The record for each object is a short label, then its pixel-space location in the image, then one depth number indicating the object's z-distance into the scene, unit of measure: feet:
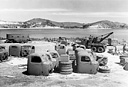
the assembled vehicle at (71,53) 69.44
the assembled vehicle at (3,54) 68.18
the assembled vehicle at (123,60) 68.23
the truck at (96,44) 103.19
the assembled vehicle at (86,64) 53.78
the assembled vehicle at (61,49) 75.76
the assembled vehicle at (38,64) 50.47
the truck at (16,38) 126.21
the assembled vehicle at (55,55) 59.21
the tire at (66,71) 52.98
